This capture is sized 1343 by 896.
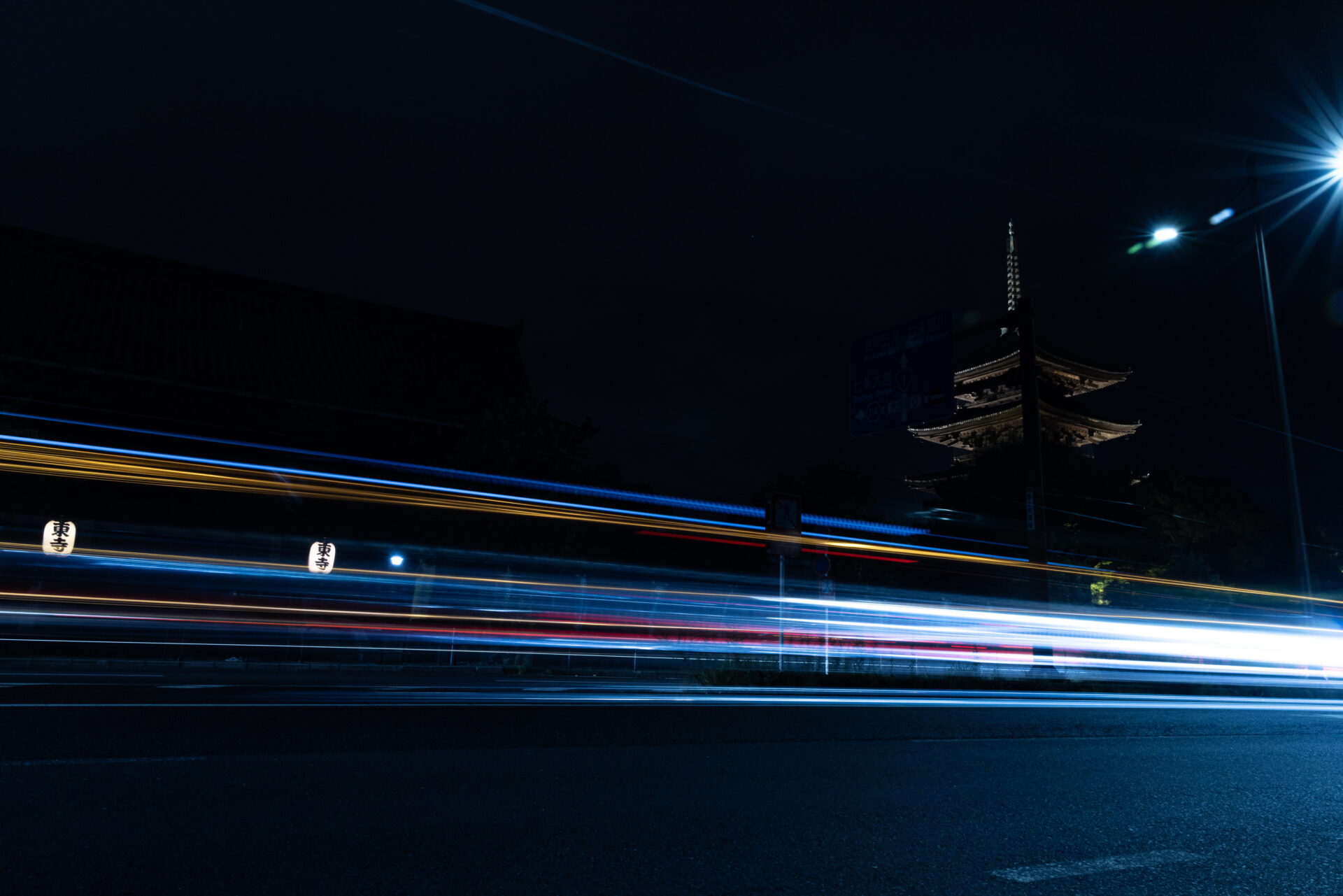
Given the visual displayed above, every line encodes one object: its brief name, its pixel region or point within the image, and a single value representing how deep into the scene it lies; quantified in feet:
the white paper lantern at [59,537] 55.88
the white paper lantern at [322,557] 64.28
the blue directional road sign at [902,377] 45.88
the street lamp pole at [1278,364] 52.13
